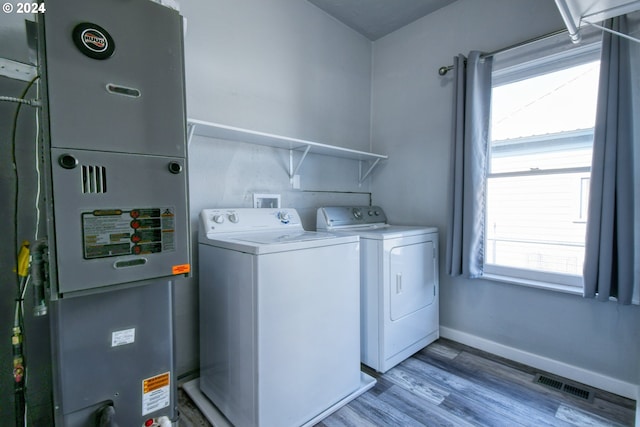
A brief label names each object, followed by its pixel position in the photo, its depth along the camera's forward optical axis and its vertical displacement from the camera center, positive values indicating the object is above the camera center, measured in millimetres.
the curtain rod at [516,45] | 1792 +1033
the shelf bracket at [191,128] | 1587 +412
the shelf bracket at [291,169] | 2307 +254
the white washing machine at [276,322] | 1308 -601
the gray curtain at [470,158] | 2100 +312
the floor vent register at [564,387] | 1704 -1133
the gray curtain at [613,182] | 1565 +99
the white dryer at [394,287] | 1896 -600
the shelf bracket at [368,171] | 2826 +292
